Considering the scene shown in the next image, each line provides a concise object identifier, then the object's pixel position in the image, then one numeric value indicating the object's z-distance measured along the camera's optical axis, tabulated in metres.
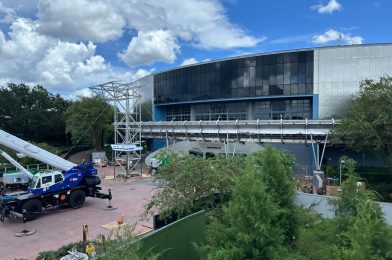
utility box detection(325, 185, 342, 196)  21.57
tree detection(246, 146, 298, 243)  9.30
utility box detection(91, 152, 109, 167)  42.26
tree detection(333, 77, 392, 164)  20.80
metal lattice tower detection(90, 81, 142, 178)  32.72
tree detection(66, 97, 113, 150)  45.06
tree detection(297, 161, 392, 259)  5.91
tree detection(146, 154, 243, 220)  13.04
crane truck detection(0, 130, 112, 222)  18.55
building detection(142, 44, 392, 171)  34.16
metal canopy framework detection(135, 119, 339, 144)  27.44
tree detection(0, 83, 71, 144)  49.69
